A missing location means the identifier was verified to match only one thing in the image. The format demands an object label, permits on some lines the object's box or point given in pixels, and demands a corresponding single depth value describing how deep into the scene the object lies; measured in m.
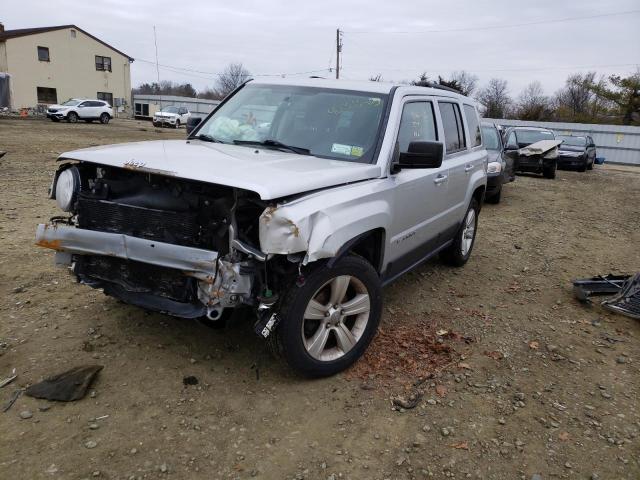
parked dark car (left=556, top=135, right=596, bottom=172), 19.61
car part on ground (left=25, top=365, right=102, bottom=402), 2.99
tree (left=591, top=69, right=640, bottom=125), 38.78
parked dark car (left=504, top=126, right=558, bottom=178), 15.92
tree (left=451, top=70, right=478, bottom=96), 57.38
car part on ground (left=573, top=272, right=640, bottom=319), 4.65
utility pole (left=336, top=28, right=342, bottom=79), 45.22
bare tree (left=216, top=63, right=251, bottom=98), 72.94
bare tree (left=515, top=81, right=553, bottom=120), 40.34
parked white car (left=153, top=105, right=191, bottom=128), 35.03
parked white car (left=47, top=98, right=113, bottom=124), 32.12
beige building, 41.78
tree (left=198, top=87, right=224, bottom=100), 79.11
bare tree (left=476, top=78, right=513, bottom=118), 47.82
